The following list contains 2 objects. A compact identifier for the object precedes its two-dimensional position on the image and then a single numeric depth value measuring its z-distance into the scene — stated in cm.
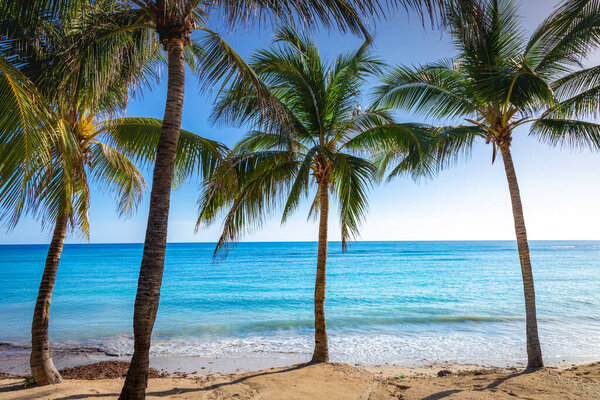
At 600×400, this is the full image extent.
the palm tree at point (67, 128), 315
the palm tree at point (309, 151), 654
